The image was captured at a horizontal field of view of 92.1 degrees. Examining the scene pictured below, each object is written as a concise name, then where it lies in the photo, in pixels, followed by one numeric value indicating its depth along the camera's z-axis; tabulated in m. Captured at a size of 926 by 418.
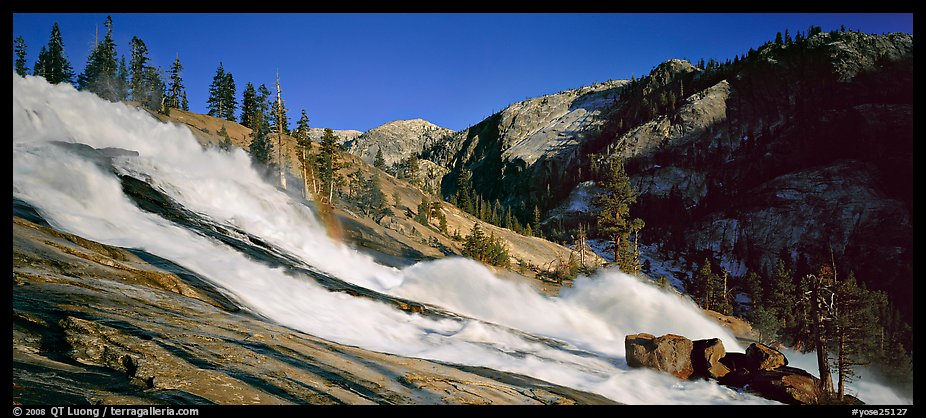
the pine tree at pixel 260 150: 53.50
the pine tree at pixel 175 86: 82.54
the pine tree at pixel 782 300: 53.25
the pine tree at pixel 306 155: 46.72
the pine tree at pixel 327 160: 50.41
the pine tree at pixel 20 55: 69.16
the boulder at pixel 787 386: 14.02
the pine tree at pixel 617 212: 37.72
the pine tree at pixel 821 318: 17.02
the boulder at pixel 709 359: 15.77
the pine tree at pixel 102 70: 69.38
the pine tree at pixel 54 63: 70.81
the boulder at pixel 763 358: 15.83
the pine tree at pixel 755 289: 67.98
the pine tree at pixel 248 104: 89.56
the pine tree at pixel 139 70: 71.44
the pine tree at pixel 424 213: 61.84
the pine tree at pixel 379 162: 101.81
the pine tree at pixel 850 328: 21.94
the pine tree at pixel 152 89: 70.88
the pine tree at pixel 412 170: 104.26
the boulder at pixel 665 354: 15.59
